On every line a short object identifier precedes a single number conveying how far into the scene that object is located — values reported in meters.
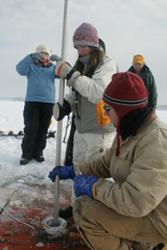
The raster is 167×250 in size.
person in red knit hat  1.95
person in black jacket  5.16
